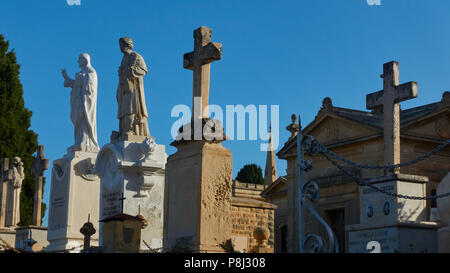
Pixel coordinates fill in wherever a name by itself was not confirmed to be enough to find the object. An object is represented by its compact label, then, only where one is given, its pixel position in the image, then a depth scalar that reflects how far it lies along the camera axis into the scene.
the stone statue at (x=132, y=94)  14.94
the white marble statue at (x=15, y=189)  23.05
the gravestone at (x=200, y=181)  10.59
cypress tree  30.89
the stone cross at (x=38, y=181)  20.11
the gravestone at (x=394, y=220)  9.12
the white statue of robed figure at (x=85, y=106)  17.52
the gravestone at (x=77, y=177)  16.44
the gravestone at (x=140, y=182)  14.27
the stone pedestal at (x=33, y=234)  19.16
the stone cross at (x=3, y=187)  22.55
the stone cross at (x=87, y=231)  12.99
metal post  9.04
